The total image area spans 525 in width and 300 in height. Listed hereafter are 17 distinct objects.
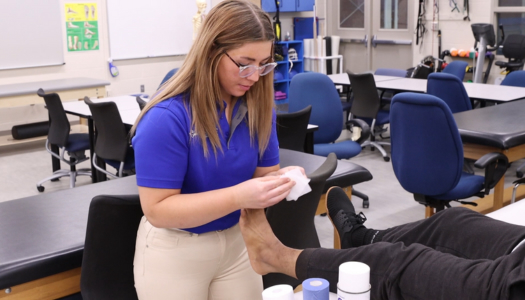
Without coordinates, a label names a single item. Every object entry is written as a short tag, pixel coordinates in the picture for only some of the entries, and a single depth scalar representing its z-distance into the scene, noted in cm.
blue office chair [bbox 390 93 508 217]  279
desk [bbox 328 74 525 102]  461
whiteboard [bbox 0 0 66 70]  632
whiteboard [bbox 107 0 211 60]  719
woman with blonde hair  129
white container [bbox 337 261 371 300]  102
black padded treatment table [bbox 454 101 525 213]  294
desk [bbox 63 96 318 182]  373
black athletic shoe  189
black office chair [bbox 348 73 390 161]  519
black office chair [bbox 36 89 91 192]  434
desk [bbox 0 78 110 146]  551
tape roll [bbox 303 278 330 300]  106
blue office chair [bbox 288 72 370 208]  413
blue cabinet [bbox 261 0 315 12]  828
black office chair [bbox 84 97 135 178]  376
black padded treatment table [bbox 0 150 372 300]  147
